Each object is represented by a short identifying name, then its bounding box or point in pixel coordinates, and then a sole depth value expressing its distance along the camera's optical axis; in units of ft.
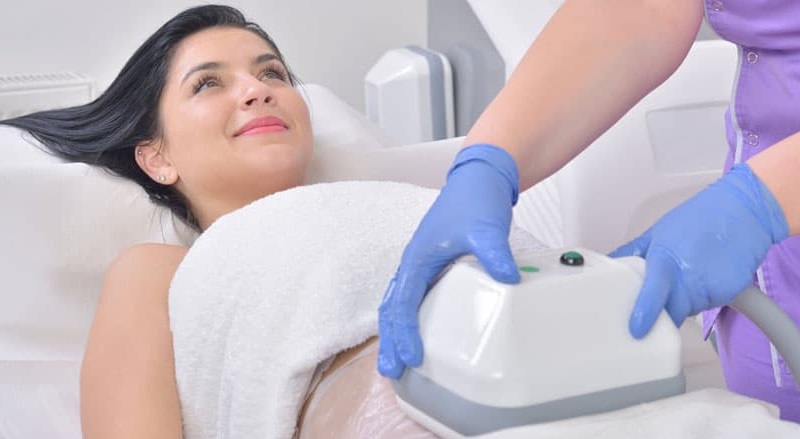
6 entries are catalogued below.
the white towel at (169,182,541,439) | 4.30
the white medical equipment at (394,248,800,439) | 3.31
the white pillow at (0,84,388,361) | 5.41
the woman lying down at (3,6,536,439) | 4.28
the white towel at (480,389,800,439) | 3.33
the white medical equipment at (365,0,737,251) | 5.62
